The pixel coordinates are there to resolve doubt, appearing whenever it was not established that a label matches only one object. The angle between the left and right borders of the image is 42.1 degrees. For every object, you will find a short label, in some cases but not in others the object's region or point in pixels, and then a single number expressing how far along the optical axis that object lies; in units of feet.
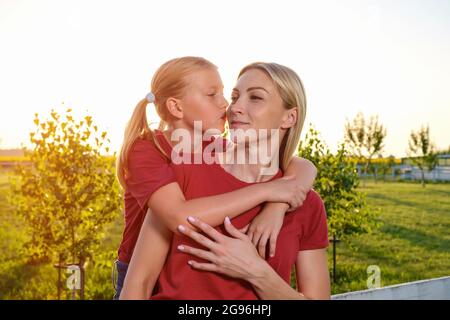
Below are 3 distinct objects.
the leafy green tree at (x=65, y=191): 24.44
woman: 7.90
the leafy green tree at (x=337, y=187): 30.68
